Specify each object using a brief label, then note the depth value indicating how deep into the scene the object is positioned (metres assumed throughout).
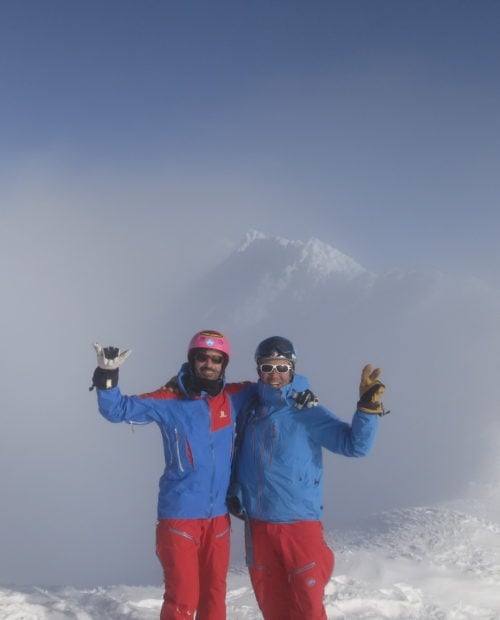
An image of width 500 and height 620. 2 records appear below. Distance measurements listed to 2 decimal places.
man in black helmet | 3.58
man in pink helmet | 3.66
